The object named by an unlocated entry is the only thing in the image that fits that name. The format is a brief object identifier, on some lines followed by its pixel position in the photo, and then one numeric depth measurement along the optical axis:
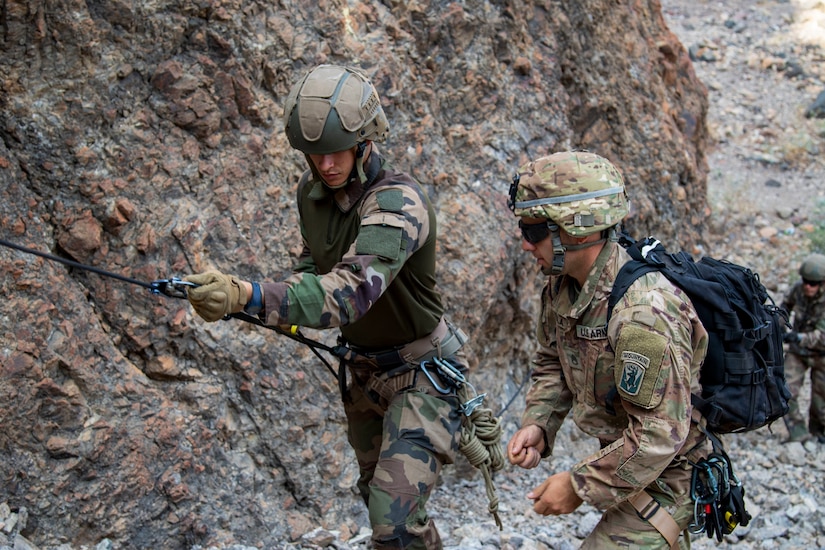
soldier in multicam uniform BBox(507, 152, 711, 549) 3.11
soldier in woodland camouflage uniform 3.31
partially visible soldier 8.48
